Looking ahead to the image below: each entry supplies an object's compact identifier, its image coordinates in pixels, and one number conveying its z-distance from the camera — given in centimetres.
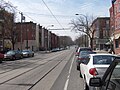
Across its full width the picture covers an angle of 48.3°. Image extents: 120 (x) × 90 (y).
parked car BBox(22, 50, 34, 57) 2502
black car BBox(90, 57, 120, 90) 205
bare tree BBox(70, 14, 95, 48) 3980
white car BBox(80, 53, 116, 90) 441
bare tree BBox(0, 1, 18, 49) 2561
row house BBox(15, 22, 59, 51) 5020
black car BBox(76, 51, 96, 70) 961
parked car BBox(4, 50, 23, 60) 1972
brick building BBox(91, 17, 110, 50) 4666
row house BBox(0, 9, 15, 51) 2330
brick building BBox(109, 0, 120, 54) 2616
